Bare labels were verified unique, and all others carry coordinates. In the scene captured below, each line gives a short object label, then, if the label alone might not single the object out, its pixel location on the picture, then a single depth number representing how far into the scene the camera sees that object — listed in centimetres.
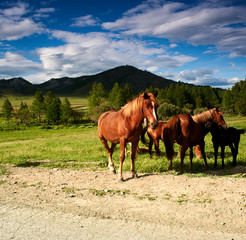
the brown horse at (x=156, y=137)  1254
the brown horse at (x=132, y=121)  674
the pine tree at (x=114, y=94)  7888
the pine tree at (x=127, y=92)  8094
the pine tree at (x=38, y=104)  8606
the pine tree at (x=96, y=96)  7188
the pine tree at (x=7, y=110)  8456
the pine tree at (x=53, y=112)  7769
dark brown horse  931
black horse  1075
